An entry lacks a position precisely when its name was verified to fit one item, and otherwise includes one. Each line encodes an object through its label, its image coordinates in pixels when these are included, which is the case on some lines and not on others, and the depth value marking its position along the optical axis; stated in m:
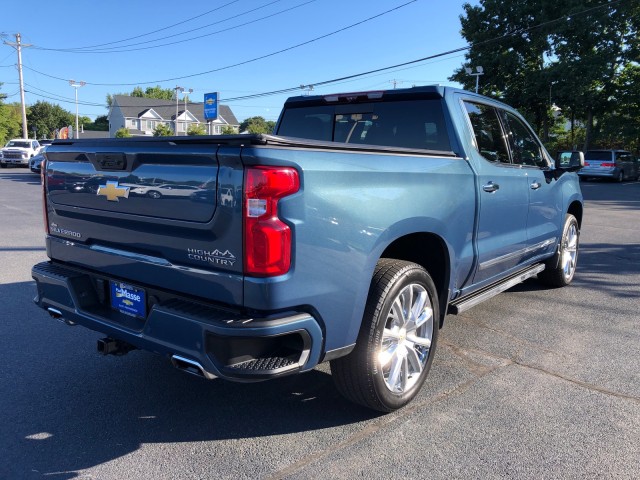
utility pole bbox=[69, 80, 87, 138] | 67.00
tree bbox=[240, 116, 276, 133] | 91.24
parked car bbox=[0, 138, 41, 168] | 32.09
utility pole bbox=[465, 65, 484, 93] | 34.92
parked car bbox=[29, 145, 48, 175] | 24.18
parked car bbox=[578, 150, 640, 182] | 26.97
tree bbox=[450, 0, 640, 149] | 31.30
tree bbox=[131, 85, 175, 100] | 118.81
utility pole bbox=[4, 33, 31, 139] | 44.50
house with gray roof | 80.06
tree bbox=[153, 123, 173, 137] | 53.79
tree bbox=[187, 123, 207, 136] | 62.25
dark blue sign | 22.19
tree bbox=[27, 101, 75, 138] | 101.81
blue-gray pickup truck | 2.38
